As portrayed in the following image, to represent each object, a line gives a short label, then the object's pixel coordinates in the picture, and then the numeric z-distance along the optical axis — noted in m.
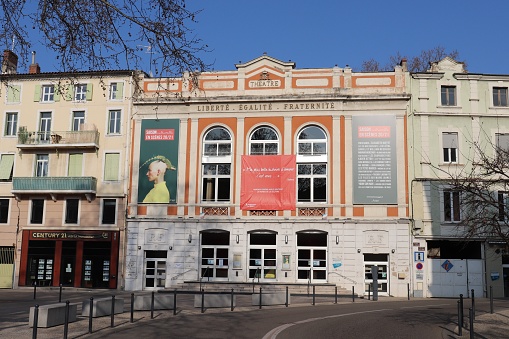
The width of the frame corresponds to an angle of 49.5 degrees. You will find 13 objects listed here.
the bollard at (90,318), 14.25
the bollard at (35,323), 11.37
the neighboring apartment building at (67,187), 34.50
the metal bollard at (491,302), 19.39
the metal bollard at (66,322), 12.25
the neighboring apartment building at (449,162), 31.77
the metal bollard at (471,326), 13.36
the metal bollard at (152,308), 17.70
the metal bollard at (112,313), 15.66
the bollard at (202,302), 19.94
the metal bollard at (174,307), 18.92
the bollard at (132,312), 16.42
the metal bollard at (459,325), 14.78
